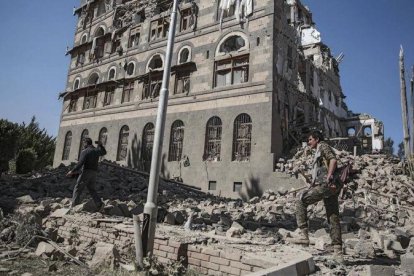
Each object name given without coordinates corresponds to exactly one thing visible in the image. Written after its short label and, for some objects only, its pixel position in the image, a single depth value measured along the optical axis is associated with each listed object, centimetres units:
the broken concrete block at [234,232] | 603
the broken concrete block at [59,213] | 685
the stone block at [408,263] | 403
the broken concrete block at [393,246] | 538
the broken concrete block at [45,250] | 469
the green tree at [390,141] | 4269
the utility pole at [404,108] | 1134
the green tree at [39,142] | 2833
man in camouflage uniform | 483
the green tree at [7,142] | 1630
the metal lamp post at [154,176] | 430
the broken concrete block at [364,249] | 501
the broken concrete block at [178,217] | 761
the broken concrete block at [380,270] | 372
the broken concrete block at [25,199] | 885
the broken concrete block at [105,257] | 420
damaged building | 1623
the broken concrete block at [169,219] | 743
